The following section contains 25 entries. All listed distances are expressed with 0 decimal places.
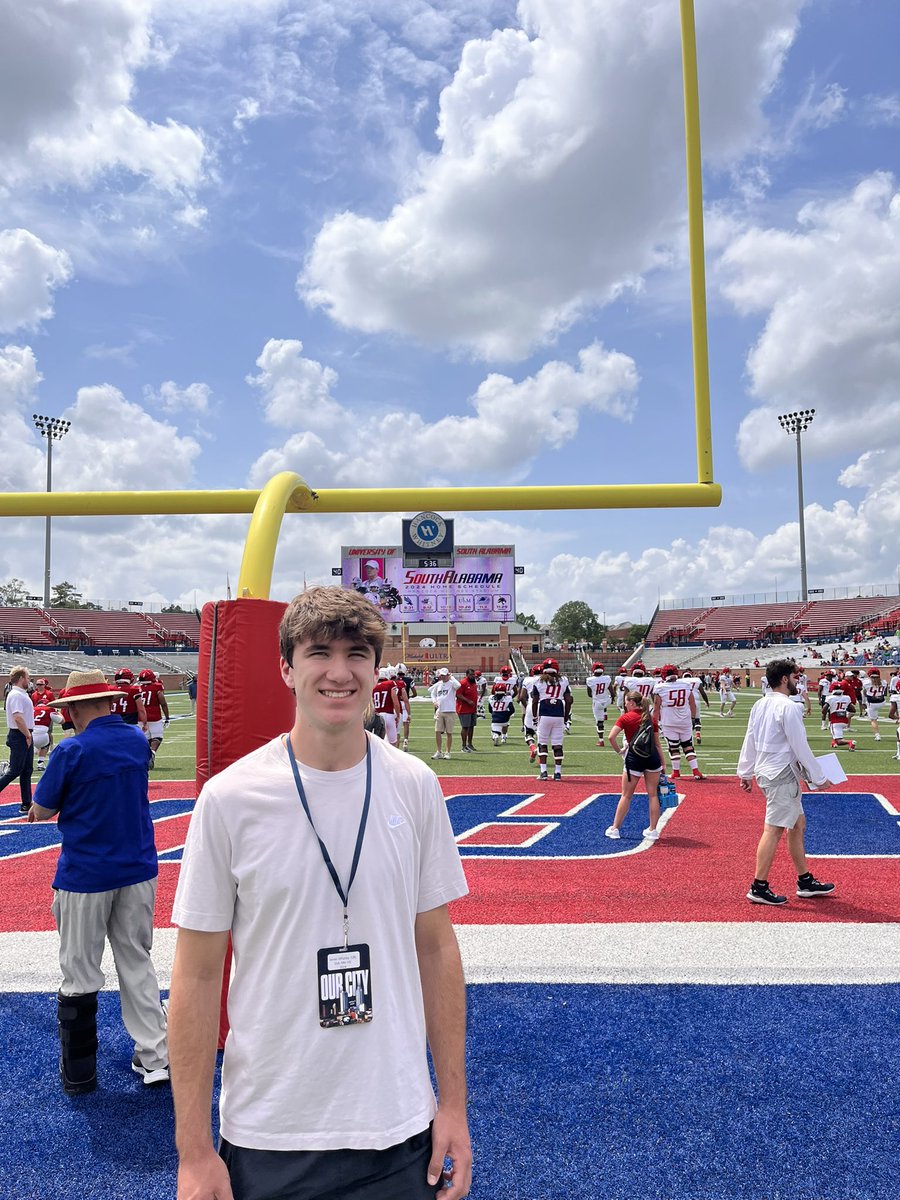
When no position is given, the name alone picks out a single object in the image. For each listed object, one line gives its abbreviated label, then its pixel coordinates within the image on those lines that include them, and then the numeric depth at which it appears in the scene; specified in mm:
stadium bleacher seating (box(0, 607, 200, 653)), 62062
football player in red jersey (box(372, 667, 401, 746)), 14352
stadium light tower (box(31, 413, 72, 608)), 62125
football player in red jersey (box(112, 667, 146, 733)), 13101
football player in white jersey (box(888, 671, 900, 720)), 18156
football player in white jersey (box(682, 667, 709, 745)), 13737
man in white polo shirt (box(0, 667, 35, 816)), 10531
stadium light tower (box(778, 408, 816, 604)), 67525
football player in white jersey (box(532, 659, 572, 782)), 13219
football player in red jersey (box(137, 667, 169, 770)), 14508
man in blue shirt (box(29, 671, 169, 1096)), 3742
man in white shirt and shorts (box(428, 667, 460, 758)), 16844
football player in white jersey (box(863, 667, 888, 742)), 19500
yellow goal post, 4875
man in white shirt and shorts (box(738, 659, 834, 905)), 6230
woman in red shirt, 8383
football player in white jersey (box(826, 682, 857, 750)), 17750
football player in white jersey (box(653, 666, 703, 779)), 13241
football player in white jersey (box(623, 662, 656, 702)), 14983
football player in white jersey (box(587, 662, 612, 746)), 19344
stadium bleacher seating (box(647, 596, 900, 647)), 59594
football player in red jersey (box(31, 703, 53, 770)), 13586
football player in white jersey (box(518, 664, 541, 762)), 15555
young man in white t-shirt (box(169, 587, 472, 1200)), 1719
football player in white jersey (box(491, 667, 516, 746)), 18828
